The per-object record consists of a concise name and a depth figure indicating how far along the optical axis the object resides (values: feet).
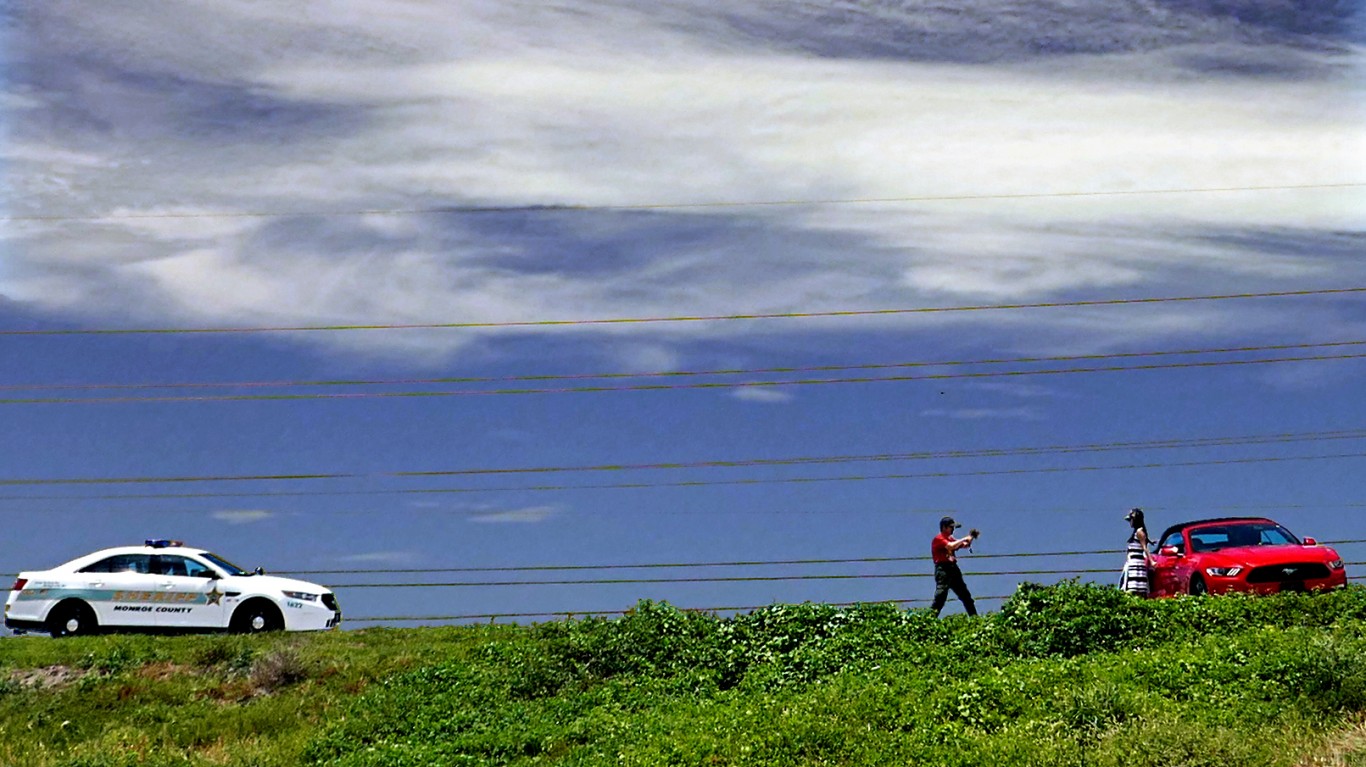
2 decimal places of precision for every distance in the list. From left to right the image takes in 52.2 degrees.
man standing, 80.59
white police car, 92.17
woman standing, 85.81
